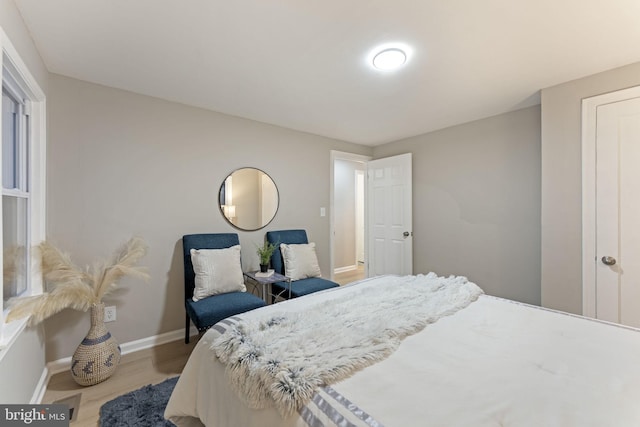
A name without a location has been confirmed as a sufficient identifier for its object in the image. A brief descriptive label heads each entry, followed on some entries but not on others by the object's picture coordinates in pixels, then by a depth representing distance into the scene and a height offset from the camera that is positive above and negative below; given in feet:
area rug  5.13 -3.86
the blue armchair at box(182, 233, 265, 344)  6.91 -2.37
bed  2.63 -1.87
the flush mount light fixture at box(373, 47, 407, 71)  6.00 +3.50
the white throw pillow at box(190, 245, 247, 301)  7.93 -1.74
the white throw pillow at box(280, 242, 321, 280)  9.89 -1.74
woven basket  6.20 -3.25
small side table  8.56 -2.05
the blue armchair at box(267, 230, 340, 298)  8.96 -2.32
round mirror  9.72 +0.55
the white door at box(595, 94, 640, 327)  6.59 +0.05
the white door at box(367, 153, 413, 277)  12.30 -0.10
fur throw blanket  3.02 -1.75
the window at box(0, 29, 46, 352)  4.99 +0.74
